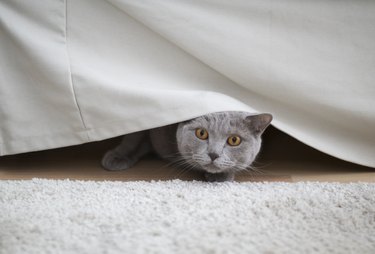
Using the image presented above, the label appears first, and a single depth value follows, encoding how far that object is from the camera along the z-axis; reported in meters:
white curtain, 1.14
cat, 1.17
